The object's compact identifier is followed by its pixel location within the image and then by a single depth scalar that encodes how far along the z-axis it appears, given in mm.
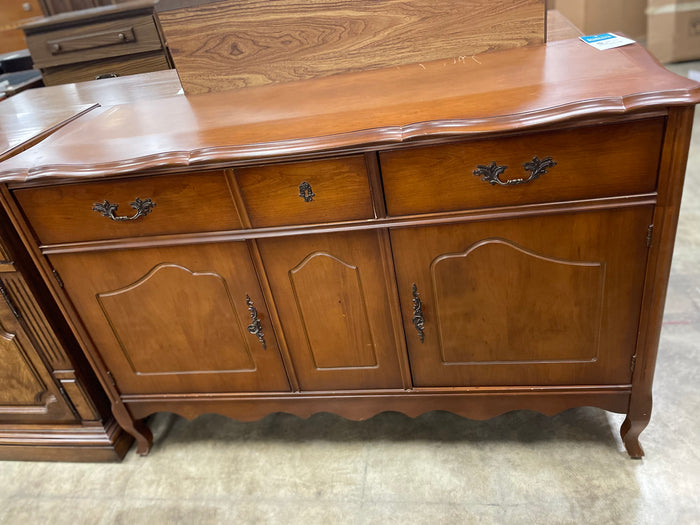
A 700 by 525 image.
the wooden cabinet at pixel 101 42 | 2355
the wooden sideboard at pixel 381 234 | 973
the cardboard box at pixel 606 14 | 3574
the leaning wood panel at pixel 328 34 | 1309
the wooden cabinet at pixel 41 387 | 1358
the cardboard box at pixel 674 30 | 3344
